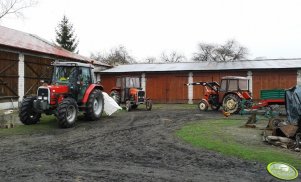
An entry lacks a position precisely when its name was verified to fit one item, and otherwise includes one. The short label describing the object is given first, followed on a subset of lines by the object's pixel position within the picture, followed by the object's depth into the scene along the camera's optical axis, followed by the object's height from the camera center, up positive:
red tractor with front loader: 16.86 -0.14
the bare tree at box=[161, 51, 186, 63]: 71.75 +7.50
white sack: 14.79 -0.61
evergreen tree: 41.50 +7.05
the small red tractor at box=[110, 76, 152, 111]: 18.84 -0.03
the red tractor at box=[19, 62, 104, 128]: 11.17 -0.19
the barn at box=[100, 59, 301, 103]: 24.08 +1.36
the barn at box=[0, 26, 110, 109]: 17.26 +1.64
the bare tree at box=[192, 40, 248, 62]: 61.31 +7.57
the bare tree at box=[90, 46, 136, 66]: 63.25 +7.15
